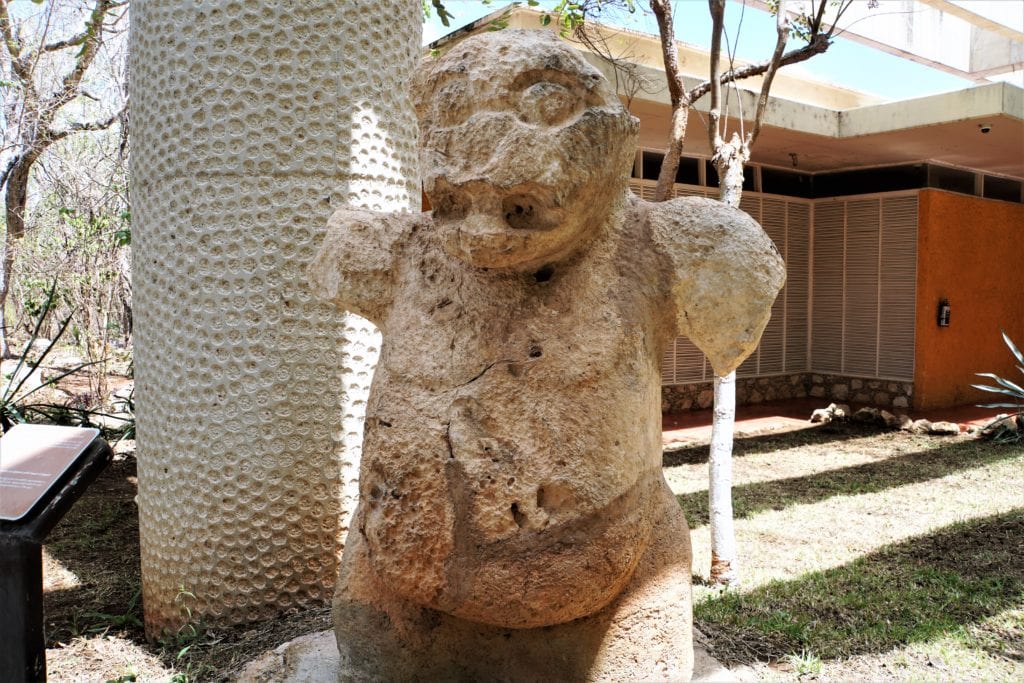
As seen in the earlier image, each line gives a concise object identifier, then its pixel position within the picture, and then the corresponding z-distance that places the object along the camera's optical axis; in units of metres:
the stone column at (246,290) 3.01
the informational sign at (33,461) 2.47
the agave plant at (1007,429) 7.82
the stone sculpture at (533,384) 1.72
